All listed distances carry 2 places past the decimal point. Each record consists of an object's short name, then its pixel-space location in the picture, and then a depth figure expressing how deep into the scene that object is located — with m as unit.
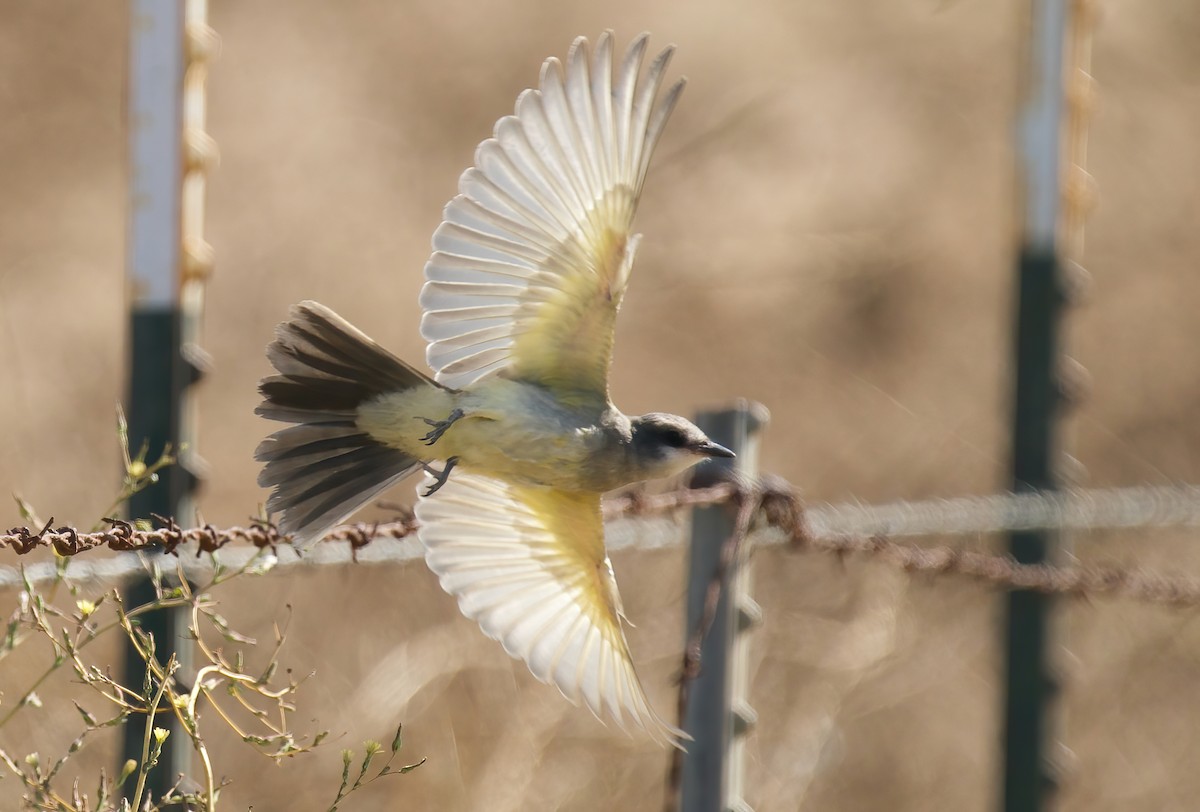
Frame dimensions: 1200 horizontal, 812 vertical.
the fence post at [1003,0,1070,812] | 8.05
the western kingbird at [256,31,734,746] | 4.69
